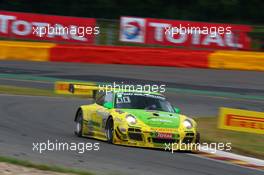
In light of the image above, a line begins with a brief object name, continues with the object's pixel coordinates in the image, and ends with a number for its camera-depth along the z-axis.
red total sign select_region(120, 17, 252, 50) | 27.77
